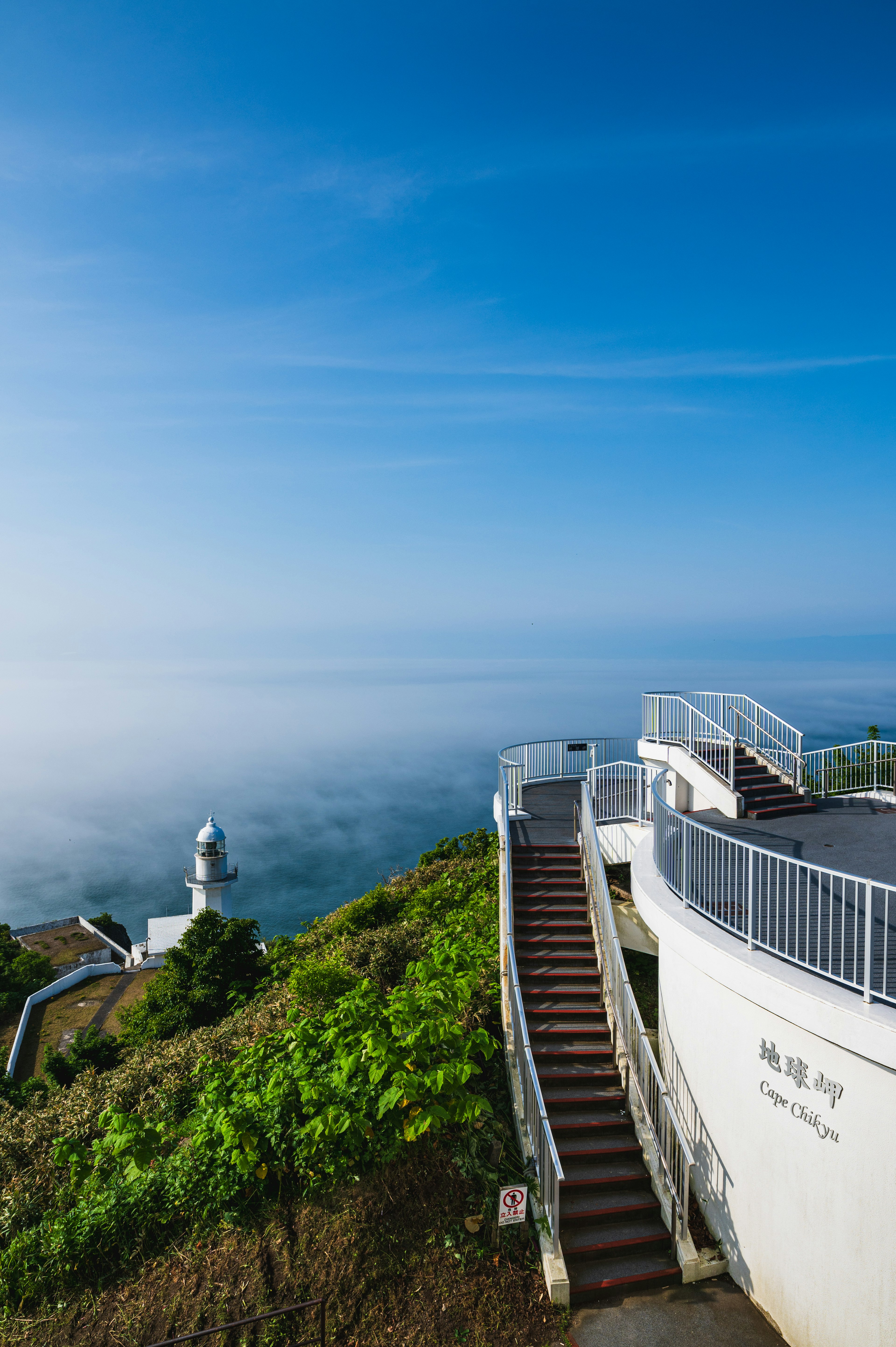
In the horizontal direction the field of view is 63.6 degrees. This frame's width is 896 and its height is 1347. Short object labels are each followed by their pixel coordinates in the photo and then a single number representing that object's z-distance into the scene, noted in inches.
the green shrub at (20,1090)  813.2
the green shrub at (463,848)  987.9
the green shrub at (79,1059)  1149.7
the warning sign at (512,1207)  313.4
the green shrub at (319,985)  516.4
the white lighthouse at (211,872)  2433.6
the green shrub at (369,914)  831.1
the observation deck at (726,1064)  280.2
